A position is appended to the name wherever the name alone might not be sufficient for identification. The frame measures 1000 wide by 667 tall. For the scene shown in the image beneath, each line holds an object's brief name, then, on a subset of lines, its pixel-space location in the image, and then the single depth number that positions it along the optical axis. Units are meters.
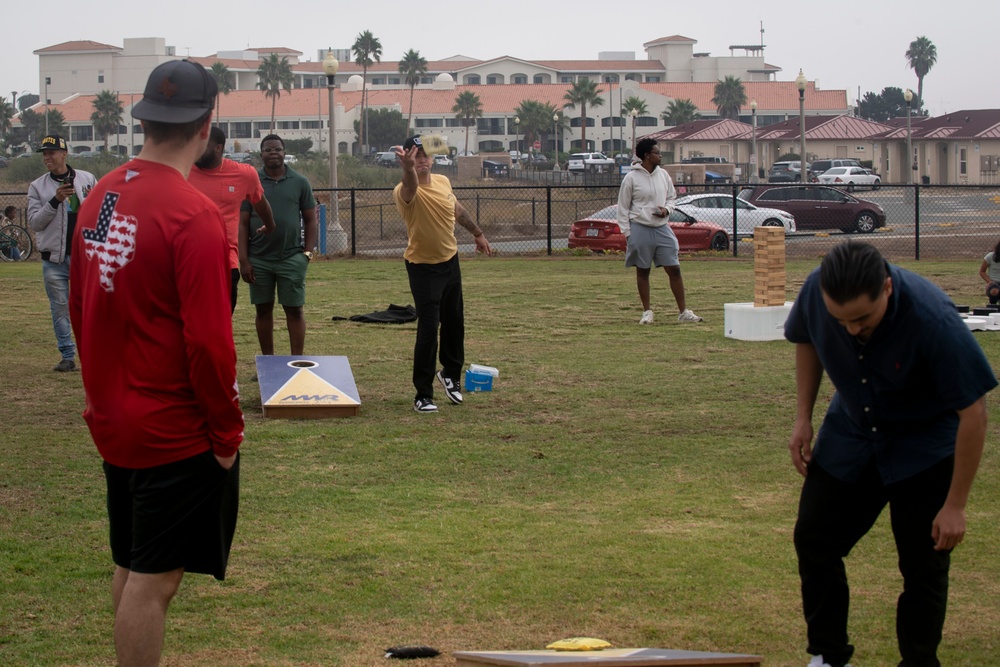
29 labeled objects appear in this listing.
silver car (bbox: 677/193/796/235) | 30.00
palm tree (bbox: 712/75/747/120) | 118.13
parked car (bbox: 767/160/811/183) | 65.69
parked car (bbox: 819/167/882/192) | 61.66
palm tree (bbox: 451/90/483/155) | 114.19
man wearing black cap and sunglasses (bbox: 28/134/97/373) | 9.78
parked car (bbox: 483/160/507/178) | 81.31
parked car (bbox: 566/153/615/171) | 80.19
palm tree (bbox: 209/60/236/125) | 120.25
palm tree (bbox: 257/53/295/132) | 115.12
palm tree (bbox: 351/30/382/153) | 116.00
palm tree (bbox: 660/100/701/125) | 115.12
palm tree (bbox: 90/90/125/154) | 107.81
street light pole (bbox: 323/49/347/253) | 24.45
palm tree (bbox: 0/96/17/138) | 115.12
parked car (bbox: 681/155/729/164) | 85.25
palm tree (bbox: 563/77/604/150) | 108.45
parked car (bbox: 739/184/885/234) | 32.97
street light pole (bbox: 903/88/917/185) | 47.81
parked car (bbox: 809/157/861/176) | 75.69
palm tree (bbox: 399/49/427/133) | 121.06
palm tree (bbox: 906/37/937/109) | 148.12
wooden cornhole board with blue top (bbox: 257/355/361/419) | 8.57
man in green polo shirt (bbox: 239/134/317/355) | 9.45
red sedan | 25.27
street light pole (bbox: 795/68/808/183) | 38.19
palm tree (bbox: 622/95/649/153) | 94.12
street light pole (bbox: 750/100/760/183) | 67.24
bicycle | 24.36
